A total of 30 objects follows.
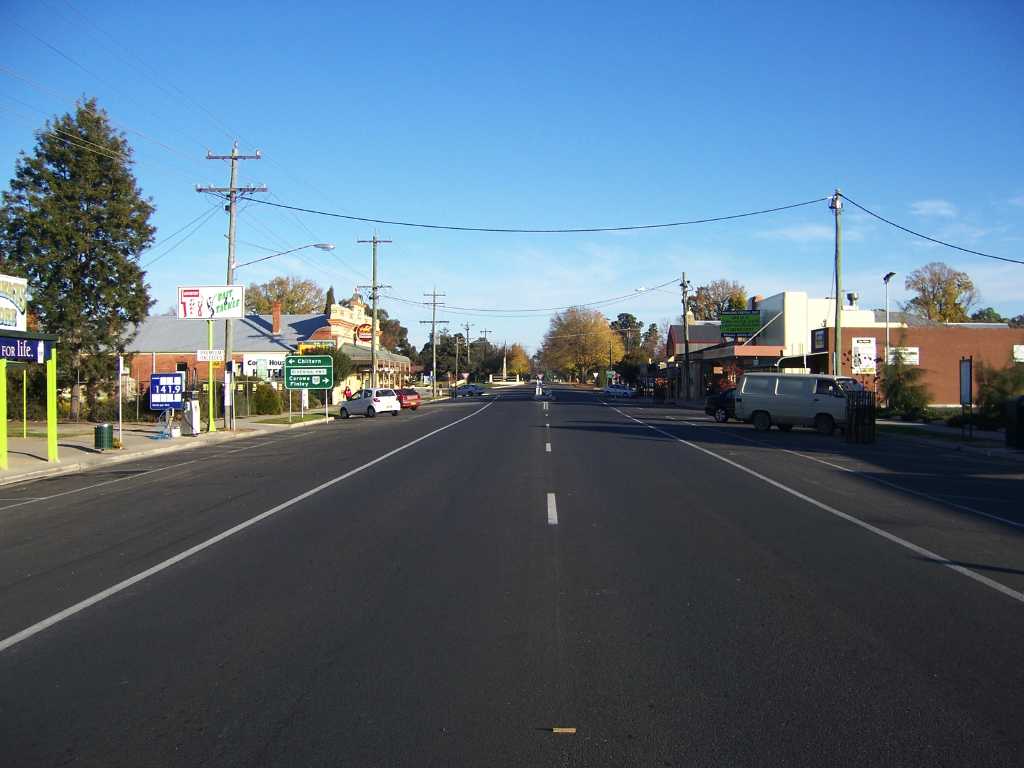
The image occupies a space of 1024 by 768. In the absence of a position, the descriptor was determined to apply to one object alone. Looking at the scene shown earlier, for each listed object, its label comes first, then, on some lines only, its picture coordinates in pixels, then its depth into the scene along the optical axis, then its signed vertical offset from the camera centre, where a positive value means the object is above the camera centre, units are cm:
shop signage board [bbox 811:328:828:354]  4978 +226
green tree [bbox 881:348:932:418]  3912 -46
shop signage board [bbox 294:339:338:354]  5362 +244
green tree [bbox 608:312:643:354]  17175 +1062
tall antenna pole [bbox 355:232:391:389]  5869 +599
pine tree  3672 +640
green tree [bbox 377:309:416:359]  14050 +779
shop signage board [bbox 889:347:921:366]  4022 +117
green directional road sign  4409 +57
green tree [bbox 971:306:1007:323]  10200 +749
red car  5759 -124
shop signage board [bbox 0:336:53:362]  2017 +84
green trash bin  2514 -156
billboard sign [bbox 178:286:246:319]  3578 +342
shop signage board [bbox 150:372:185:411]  3027 -24
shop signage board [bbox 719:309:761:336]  6450 +423
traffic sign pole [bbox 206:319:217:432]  3411 -87
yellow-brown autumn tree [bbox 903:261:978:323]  9294 +914
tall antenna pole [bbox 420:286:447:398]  9155 +709
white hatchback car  4894 -127
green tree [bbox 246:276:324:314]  10219 +1051
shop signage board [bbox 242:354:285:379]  5811 +117
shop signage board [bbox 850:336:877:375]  4906 +128
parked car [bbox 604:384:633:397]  8606 -111
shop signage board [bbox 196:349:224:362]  3397 +113
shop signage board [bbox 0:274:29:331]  2050 +198
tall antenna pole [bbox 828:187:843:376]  3419 +459
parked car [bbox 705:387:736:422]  4024 -123
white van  3086 -83
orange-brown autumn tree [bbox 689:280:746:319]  12062 +1155
